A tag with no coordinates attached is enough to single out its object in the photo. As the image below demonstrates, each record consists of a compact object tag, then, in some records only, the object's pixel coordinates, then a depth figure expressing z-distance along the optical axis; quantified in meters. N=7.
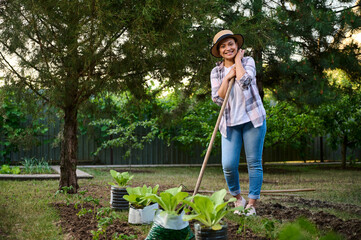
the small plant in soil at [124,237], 1.86
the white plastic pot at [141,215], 2.46
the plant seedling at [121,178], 3.19
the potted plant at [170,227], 1.80
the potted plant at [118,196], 3.07
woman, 2.86
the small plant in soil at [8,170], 6.13
